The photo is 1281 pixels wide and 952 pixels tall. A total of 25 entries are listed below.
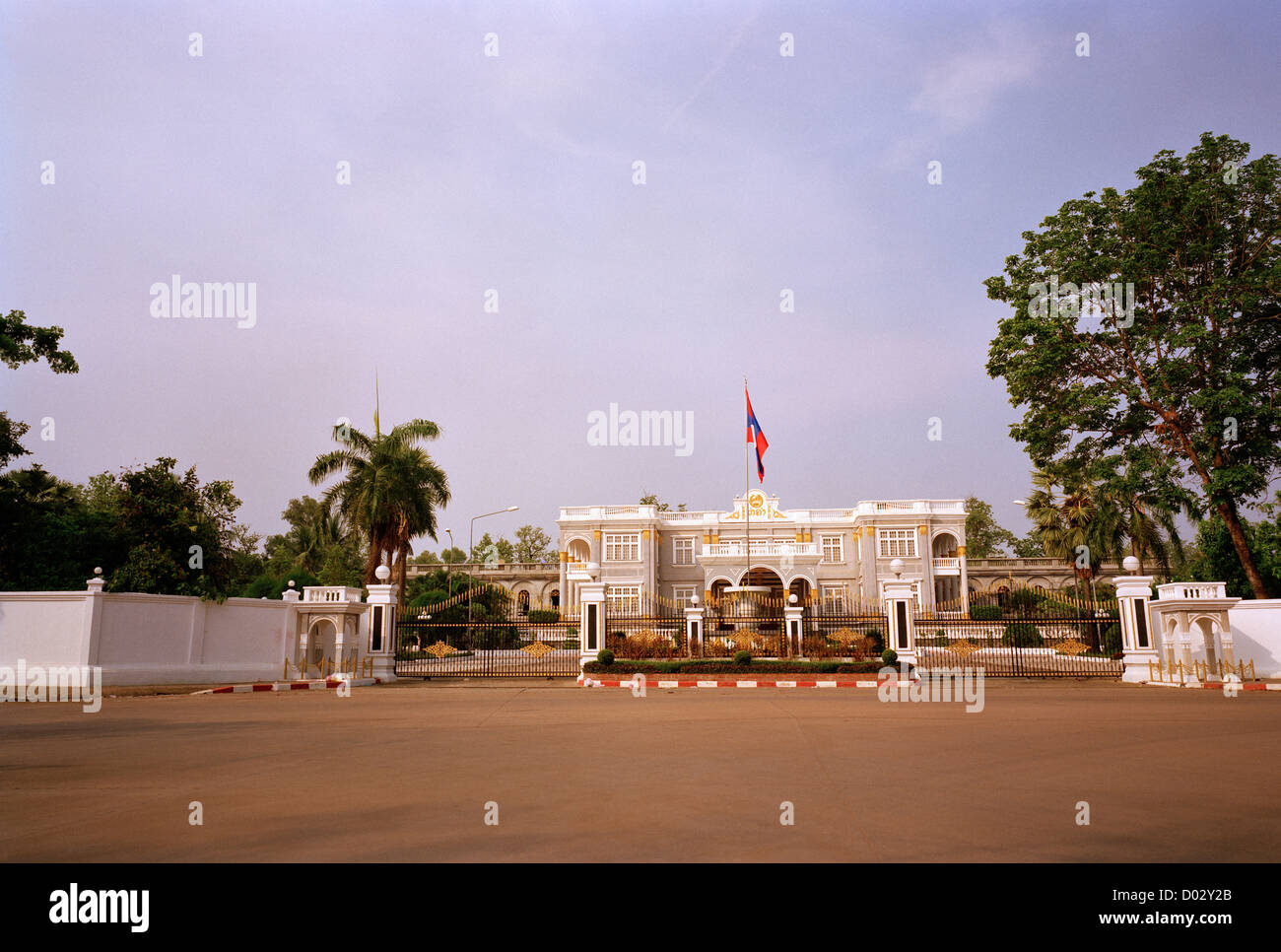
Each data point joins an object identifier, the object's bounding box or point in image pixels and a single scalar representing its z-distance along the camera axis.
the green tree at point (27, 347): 18.48
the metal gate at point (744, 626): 27.81
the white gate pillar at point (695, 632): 28.59
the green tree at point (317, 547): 35.44
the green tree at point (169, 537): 19.70
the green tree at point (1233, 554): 22.55
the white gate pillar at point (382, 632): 22.78
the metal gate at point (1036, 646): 22.89
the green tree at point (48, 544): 21.16
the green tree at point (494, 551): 70.69
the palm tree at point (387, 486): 30.81
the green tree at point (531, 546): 71.19
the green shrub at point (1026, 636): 31.09
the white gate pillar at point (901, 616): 23.50
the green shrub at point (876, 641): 27.23
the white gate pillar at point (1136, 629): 20.97
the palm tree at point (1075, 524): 35.16
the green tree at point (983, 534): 66.50
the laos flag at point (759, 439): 33.62
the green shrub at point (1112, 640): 26.82
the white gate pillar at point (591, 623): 23.56
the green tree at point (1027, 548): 65.19
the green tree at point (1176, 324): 21.44
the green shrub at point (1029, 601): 34.19
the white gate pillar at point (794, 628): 28.08
